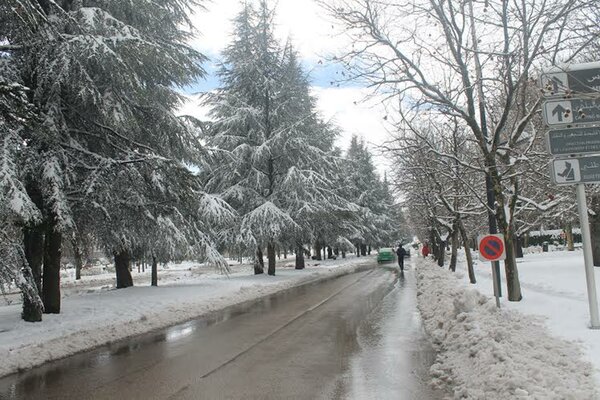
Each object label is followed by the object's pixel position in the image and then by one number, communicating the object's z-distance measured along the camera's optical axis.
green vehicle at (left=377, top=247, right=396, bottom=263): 46.53
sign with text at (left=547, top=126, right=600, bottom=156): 7.62
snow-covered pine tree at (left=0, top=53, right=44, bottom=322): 7.59
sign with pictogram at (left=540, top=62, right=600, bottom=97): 7.27
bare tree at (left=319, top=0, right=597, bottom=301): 9.12
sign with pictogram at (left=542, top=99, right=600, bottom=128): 7.58
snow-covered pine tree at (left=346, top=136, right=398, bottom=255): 55.59
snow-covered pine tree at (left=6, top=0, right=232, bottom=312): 10.17
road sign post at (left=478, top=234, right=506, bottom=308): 9.40
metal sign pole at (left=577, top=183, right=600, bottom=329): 7.18
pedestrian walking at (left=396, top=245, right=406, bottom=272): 31.11
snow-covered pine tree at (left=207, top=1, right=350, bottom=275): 25.50
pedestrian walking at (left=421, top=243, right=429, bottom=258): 45.44
